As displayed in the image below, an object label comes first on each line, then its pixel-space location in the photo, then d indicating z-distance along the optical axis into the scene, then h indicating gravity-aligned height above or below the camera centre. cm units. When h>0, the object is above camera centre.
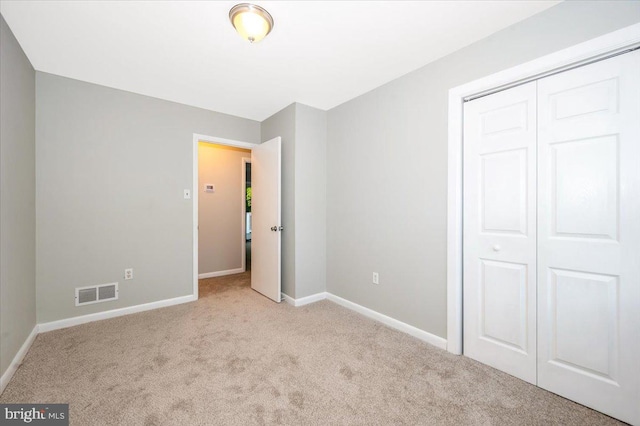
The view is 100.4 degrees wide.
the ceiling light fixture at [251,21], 170 +128
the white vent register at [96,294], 272 -85
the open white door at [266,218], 332 -8
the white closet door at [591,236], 146 -15
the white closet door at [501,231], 182 -14
